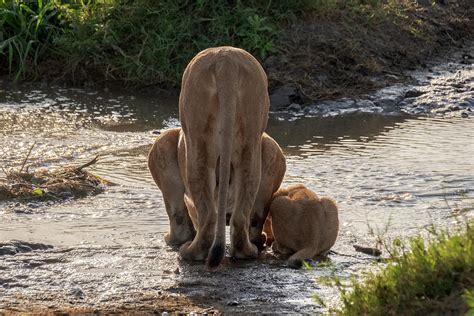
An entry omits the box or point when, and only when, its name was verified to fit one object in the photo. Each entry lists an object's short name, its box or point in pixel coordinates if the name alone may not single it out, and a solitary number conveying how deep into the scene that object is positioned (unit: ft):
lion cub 44.52
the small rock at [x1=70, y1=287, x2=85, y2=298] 39.83
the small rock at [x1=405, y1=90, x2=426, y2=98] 78.43
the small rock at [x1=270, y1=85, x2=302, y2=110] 76.54
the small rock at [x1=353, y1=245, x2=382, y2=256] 45.38
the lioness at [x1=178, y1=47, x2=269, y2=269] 41.32
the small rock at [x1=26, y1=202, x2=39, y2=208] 52.64
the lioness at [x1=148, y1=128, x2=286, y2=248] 46.47
